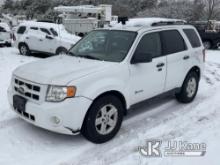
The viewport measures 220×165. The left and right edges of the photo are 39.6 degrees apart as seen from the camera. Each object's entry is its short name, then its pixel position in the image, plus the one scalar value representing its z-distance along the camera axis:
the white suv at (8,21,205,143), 4.14
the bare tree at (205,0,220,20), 27.34
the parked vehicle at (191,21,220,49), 17.70
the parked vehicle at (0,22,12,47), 17.56
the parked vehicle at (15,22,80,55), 13.71
